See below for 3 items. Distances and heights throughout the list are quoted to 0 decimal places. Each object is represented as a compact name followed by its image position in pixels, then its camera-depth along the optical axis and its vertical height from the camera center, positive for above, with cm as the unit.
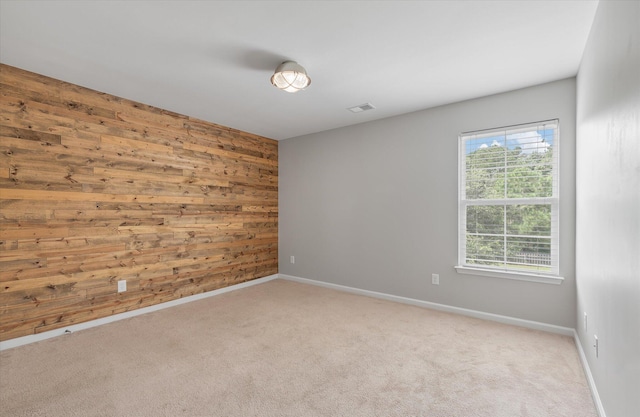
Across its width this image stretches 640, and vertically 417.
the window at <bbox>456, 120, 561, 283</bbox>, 304 +4
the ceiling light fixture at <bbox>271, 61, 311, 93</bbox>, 251 +110
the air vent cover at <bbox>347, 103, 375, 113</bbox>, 364 +121
